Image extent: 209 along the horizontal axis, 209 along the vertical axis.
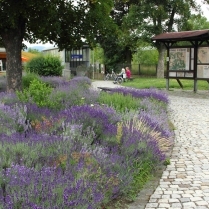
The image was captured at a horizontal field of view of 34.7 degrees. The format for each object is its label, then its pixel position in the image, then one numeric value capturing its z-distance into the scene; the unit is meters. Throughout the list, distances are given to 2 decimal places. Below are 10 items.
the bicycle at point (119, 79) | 28.87
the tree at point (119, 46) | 36.53
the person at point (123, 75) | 29.86
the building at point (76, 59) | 50.72
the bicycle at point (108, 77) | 37.24
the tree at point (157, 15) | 33.47
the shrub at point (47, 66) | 22.71
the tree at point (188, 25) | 34.97
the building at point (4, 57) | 25.34
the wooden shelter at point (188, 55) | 16.75
